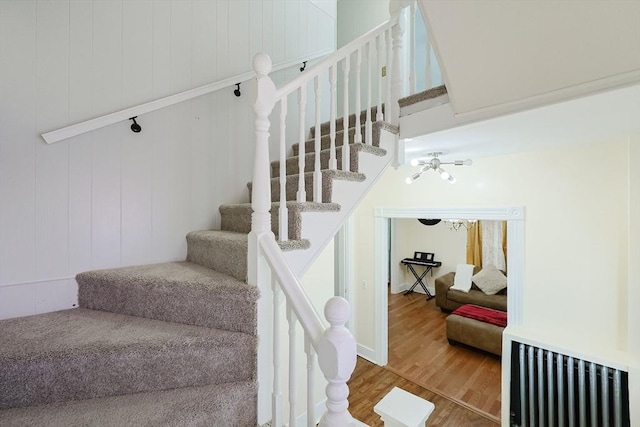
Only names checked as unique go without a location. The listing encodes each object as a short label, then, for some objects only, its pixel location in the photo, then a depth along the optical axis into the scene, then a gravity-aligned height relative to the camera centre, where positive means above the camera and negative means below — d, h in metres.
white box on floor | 1.12 -0.80
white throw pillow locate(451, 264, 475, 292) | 5.59 -1.37
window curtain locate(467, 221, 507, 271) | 5.76 -0.72
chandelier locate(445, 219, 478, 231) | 6.16 -0.32
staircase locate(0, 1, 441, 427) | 0.93 -0.50
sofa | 4.93 -1.61
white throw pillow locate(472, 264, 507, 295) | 5.19 -1.31
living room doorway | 2.72 -0.41
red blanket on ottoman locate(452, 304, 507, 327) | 4.26 -1.64
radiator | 2.16 -1.50
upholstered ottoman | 4.02 -1.72
